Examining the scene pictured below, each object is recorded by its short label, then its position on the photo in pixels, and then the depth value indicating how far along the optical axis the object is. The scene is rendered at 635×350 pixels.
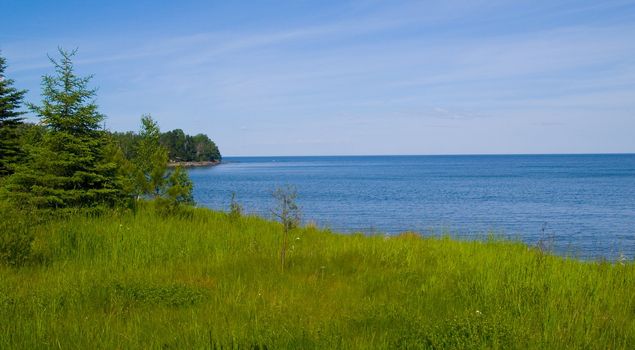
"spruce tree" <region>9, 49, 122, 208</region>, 13.07
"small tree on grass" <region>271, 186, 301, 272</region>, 9.22
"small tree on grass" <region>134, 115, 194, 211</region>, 14.73
